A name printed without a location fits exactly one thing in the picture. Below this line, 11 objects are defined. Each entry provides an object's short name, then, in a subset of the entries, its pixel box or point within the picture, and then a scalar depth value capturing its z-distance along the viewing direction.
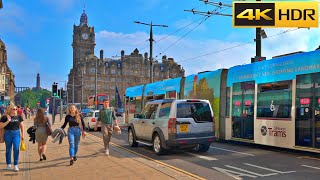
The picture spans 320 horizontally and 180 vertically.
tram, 7.94
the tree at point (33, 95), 115.68
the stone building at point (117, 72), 101.27
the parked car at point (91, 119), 17.49
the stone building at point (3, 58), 59.35
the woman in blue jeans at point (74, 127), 7.11
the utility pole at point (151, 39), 22.79
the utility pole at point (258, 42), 12.89
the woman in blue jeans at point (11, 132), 6.22
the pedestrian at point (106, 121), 8.42
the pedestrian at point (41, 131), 7.50
